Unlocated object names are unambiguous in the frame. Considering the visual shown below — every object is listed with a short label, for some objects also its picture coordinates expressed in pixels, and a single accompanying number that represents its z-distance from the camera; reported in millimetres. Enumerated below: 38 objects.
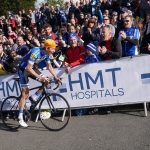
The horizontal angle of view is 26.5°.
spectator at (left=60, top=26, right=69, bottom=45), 9405
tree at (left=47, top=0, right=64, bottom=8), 37031
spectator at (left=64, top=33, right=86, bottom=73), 6926
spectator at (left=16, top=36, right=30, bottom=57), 8430
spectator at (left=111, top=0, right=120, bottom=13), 13039
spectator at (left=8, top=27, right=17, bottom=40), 15969
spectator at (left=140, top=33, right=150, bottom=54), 7152
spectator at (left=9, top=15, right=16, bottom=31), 18562
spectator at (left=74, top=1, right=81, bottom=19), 14370
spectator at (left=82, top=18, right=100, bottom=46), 8703
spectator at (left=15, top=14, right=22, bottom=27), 18594
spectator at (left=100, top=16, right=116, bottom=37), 9445
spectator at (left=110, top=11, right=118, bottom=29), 10031
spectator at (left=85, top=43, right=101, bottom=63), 6812
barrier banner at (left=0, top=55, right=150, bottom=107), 6441
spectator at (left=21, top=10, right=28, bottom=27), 18978
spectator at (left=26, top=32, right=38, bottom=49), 9303
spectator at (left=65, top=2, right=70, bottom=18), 15636
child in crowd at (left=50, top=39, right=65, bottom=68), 7559
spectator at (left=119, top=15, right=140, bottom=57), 6707
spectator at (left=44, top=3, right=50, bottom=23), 16966
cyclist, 5969
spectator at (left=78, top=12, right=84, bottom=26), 13578
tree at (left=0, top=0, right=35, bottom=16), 30828
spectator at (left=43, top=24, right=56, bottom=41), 8939
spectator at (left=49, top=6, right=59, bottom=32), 15990
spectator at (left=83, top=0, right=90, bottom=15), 14134
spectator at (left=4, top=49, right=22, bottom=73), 7770
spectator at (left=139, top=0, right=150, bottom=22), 11734
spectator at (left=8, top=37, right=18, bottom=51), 9406
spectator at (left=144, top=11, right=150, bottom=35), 7807
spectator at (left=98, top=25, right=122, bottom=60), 6457
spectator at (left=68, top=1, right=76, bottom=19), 14809
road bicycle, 6400
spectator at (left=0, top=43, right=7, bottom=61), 8285
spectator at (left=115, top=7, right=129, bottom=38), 7630
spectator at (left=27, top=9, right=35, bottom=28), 18373
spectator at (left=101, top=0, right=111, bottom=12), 13430
